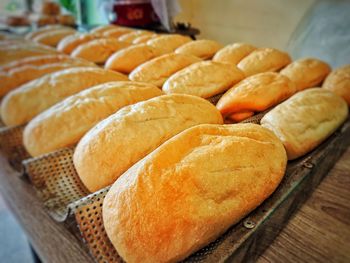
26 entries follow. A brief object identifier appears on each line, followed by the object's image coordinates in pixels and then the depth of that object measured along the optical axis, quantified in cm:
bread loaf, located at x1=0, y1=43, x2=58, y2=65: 46
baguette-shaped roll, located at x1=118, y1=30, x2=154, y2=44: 57
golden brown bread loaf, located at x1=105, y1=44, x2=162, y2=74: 40
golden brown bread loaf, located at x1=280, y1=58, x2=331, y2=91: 34
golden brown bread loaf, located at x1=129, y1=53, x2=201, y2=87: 34
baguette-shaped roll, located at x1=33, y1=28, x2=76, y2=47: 62
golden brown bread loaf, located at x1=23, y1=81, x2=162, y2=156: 25
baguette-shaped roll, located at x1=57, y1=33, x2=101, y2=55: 54
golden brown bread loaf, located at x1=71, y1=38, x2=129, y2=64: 48
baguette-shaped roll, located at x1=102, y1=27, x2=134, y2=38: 62
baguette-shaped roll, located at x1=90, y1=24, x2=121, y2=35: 65
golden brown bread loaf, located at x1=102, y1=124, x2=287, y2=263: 15
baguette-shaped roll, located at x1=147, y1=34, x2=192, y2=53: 48
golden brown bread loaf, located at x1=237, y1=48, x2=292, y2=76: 36
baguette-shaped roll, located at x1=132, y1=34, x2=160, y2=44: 54
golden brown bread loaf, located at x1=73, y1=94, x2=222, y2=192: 20
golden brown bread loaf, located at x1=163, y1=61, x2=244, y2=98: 30
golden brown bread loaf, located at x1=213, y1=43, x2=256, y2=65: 39
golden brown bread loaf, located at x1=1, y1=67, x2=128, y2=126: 30
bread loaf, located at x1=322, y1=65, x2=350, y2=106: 32
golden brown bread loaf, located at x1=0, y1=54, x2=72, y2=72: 40
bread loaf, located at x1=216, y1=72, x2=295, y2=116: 27
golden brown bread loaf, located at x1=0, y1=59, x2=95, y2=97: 36
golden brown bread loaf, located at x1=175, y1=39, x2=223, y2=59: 43
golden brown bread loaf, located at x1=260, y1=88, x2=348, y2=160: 23
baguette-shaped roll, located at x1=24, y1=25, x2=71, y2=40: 67
